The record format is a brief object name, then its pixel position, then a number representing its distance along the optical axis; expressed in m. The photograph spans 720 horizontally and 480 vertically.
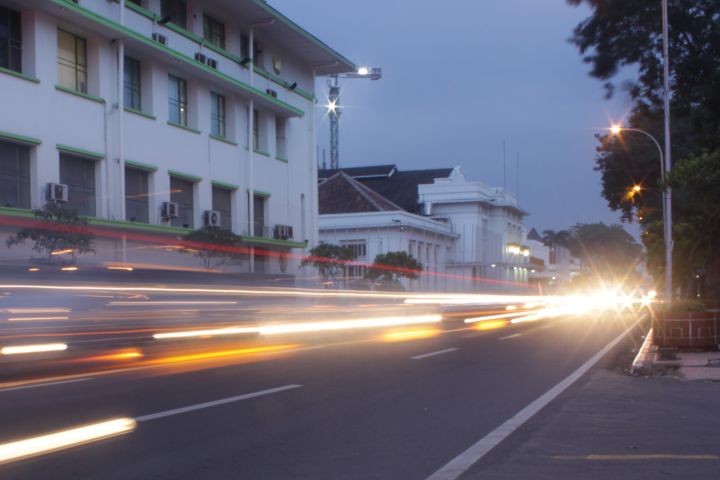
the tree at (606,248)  87.62
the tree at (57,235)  21.59
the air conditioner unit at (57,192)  23.55
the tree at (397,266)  40.16
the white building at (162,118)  23.97
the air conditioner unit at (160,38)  28.78
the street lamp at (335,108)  59.50
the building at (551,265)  86.94
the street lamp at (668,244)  27.47
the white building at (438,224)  52.56
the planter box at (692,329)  16.91
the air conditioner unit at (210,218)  31.05
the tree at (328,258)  36.06
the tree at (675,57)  20.14
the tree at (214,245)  26.44
